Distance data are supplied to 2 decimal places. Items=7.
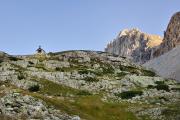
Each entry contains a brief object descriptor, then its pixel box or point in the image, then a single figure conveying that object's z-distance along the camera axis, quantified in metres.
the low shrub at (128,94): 68.45
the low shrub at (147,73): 102.50
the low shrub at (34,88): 69.02
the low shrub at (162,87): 75.88
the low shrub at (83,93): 69.86
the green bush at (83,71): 86.24
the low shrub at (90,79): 80.11
